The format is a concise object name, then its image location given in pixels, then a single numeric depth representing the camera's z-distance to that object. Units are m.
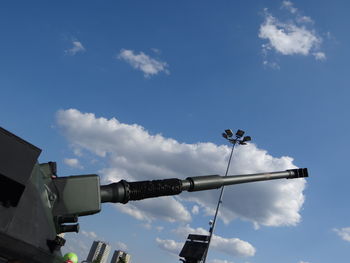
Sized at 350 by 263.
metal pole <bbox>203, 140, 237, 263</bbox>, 25.35
